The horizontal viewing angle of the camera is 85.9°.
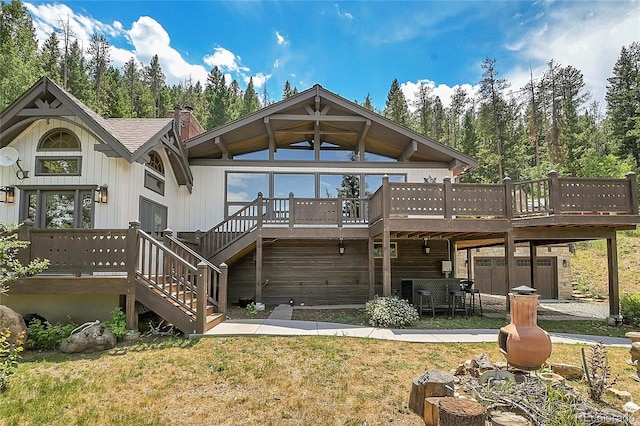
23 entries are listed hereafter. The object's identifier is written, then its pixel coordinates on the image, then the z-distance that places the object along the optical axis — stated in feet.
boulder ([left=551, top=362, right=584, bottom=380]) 15.85
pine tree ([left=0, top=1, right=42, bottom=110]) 49.37
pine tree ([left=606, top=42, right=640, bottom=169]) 81.61
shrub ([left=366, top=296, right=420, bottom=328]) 25.49
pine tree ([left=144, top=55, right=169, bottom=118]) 118.32
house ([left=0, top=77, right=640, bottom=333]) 23.24
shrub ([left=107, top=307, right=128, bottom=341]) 21.71
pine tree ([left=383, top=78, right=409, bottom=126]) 100.89
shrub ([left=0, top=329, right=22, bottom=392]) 14.80
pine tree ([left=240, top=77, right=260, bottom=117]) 109.88
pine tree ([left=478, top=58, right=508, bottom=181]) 86.48
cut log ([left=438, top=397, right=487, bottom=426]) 9.93
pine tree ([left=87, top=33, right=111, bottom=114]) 92.72
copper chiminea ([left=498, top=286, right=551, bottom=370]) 14.01
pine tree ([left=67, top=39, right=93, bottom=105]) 82.38
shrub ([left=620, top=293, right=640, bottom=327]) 28.35
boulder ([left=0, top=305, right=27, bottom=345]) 20.04
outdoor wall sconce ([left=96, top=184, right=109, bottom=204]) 26.84
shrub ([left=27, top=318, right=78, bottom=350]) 21.21
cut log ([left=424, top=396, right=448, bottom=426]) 11.44
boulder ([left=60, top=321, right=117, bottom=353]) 19.86
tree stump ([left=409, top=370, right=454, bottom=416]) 12.43
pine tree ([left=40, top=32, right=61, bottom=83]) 73.36
